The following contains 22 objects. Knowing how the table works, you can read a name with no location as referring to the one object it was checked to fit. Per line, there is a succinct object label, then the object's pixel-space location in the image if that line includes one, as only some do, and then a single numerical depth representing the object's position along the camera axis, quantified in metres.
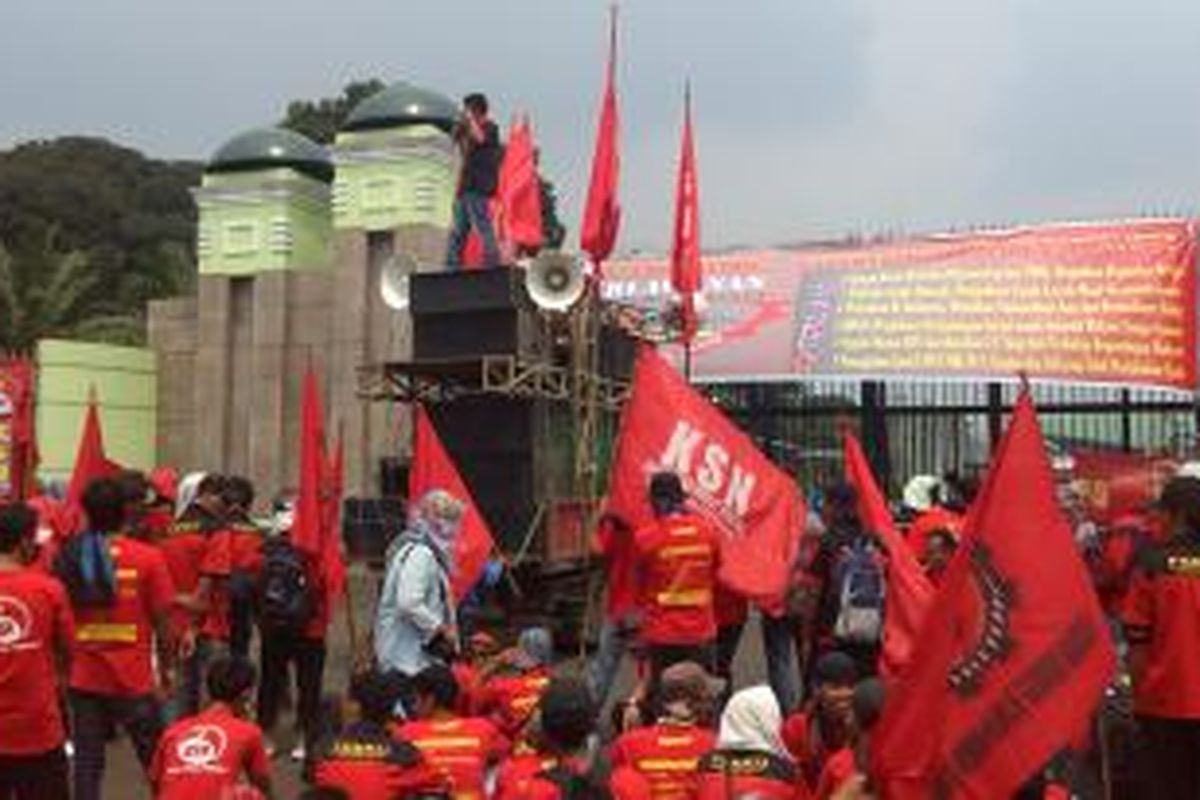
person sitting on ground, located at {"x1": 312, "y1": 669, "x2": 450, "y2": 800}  5.40
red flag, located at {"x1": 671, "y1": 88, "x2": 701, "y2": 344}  14.19
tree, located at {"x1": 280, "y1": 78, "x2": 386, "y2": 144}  42.16
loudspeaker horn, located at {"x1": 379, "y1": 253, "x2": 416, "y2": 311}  14.29
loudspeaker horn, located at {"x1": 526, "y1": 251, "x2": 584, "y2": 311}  12.99
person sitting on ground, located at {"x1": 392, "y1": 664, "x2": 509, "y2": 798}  5.73
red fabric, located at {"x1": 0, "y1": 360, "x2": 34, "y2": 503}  13.76
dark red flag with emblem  4.36
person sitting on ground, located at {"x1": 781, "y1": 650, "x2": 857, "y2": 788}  5.88
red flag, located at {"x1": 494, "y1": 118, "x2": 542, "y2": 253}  14.37
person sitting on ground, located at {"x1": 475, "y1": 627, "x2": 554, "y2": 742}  6.99
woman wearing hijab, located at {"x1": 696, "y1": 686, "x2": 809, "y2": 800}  5.17
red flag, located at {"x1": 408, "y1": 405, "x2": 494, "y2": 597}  9.52
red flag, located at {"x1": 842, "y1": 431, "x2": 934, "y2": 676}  6.96
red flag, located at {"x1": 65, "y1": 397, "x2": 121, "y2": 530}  9.16
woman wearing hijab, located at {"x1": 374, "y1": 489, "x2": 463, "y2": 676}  7.76
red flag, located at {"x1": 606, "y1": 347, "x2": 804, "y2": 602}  8.44
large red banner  18.98
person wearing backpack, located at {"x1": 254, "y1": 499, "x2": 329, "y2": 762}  9.06
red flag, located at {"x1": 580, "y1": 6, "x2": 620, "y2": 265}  13.46
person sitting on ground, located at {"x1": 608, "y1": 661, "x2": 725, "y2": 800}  5.47
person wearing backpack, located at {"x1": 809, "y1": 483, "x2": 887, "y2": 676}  8.01
